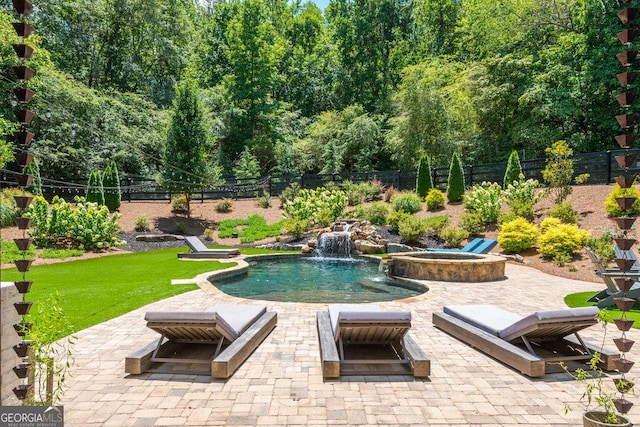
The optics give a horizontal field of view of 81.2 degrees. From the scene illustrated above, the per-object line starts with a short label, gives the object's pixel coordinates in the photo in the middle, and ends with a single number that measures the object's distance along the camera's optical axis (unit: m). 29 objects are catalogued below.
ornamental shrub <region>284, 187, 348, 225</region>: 18.75
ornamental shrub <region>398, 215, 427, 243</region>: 15.24
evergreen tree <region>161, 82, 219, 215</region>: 21.67
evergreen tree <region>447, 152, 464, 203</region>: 19.30
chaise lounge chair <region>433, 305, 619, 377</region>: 3.85
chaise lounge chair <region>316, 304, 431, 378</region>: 3.86
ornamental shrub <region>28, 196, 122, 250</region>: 14.74
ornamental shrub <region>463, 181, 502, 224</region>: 15.73
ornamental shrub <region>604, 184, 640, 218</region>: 12.44
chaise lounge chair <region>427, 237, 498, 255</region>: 12.09
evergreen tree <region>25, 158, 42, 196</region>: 18.75
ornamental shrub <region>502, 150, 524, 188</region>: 18.64
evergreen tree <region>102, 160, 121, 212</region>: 22.00
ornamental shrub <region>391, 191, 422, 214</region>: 18.98
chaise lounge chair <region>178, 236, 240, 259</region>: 13.41
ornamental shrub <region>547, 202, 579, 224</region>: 13.47
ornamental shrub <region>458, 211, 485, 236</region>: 15.44
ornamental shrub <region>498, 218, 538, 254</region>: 12.67
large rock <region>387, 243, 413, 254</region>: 14.78
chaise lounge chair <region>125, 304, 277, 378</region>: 3.82
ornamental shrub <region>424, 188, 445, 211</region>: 19.05
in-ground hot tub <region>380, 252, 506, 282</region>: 9.44
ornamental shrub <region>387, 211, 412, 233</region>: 16.78
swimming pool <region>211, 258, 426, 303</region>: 8.15
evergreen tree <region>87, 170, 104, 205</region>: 21.25
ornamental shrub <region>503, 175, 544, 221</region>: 14.96
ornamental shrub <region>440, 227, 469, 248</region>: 14.50
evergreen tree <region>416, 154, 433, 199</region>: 20.83
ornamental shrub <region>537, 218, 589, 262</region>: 11.30
